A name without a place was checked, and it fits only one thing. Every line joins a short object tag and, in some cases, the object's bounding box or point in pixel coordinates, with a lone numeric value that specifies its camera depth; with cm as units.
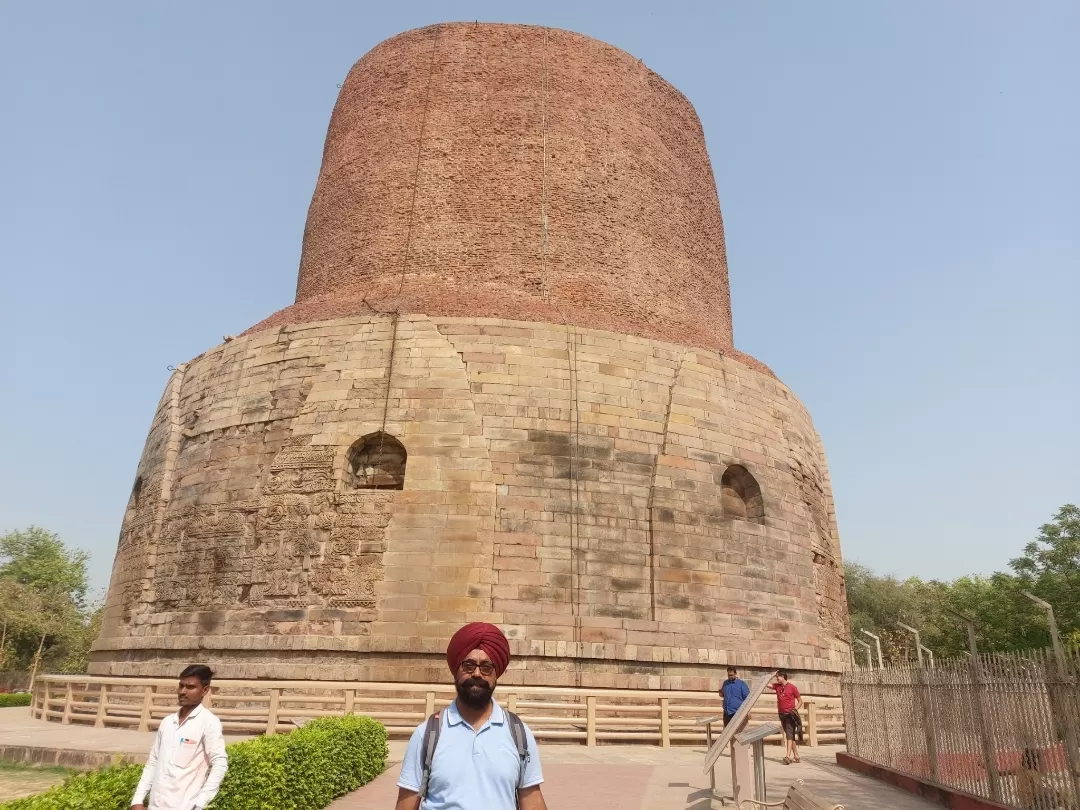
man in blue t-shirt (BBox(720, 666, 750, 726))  856
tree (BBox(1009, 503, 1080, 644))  2466
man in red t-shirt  910
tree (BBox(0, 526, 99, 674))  3372
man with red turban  230
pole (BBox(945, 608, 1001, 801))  570
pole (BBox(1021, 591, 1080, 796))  477
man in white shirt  342
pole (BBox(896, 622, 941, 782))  690
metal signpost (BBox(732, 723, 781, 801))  516
